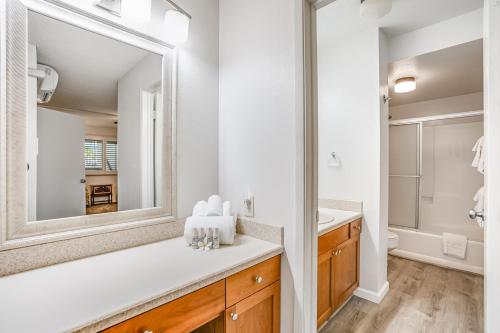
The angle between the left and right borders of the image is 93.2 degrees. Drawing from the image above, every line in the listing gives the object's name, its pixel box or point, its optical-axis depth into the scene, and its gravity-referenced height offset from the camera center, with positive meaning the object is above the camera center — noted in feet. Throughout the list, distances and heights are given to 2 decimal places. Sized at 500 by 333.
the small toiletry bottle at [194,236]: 3.92 -1.15
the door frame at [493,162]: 2.65 +0.04
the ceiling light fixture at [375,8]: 5.47 +3.72
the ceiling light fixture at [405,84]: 8.84 +3.08
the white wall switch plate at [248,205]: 4.54 -0.74
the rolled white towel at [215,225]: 3.93 -0.98
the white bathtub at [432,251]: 8.91 -3.57
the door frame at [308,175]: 3.84 -0.14
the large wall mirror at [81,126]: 3.01 +0.63
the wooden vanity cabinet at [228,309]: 2.54 -1.80
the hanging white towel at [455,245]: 9.21 -3.14
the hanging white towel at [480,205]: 3.47 -0.82
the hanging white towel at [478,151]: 5.90 +0.37
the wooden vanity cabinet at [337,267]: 5.48 -2.63
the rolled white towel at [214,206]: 4.07 -0.71
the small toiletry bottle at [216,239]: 3.86 -1.19
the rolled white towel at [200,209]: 4.18 -0.76
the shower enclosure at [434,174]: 10.50 -0.39
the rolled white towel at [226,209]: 4.17 -0.76
